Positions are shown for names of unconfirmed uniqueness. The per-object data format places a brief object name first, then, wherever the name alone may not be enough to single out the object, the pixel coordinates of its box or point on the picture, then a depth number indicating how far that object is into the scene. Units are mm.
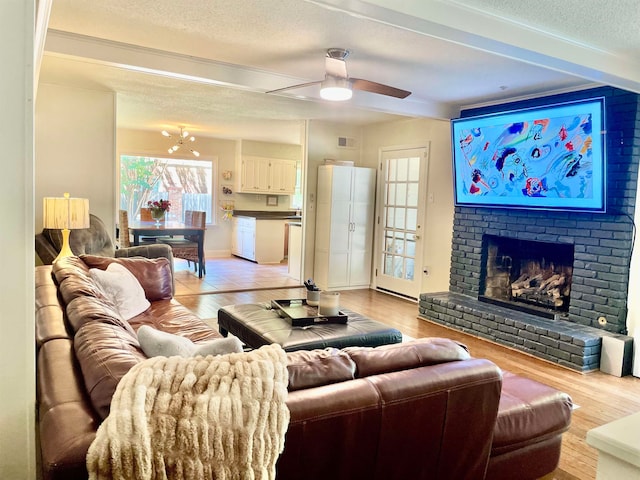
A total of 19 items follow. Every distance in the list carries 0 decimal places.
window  8875
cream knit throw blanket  1089
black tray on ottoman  3273
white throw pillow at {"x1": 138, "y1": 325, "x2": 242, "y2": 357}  1719
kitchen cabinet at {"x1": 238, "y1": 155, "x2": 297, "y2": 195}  9383
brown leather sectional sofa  1281
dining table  6770
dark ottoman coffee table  2988
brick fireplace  3873
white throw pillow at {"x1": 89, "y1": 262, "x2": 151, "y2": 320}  3252
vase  7387
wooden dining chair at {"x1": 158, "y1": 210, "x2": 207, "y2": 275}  7093
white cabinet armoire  6551
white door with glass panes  6152
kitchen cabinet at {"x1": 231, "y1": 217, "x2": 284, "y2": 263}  8836
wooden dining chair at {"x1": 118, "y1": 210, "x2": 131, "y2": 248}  6832
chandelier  8227
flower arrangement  7412
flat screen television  3818
